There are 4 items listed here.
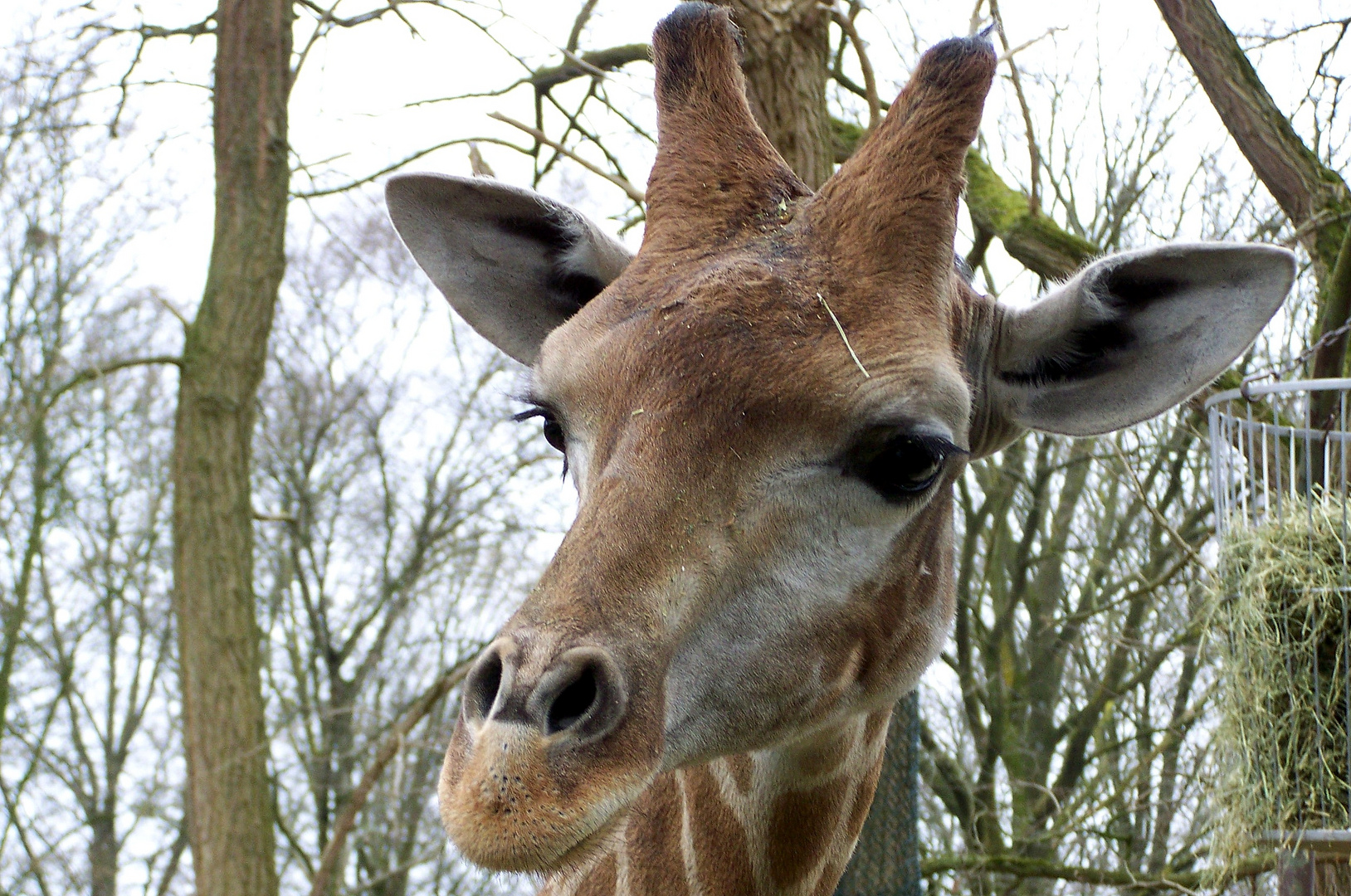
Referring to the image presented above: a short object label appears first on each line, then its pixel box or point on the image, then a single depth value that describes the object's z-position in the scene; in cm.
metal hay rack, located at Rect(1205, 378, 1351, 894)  753
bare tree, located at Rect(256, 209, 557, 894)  3662
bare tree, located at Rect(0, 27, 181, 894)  3256
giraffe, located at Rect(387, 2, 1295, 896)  399
